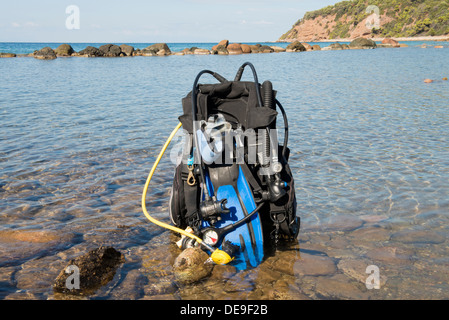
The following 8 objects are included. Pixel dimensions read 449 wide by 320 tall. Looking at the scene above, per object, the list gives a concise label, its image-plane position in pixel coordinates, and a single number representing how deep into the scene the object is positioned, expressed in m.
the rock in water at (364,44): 70.69
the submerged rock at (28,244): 4.35
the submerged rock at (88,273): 3.68
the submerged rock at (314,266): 4.14
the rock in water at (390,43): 73.67
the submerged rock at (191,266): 3.95
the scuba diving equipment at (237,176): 3.82
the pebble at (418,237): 4.76
